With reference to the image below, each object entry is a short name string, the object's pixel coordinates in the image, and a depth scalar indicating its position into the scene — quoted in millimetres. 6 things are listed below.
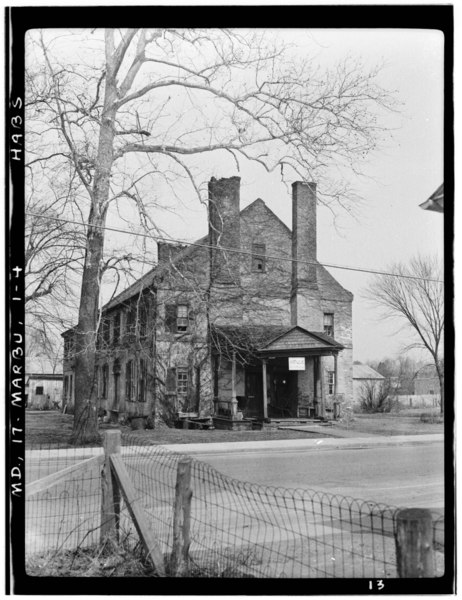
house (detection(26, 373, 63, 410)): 26175
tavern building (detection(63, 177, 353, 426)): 24656
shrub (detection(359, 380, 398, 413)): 21906
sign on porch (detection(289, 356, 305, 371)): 26547
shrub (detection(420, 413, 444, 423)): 15934
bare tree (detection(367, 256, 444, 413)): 10445
